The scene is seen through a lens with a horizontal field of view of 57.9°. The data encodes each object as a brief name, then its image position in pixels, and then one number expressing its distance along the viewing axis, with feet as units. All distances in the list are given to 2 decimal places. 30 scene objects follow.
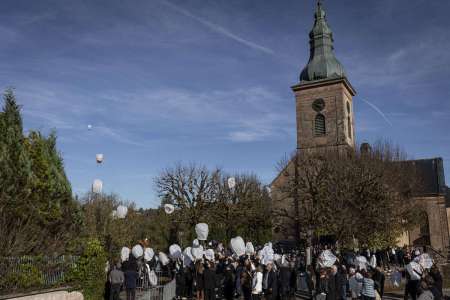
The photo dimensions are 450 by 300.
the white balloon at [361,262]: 48.56
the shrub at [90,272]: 48.26
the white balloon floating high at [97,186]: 67.62
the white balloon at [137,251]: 60.08
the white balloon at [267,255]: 53.34
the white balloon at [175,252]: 61.36
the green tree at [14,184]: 45.24
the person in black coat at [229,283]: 49.65
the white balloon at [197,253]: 54.85
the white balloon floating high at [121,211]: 71.35
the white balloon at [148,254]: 63.36
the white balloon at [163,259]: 66.08
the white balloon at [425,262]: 45.91
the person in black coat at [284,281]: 44.14
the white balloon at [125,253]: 61.93
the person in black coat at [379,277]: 41.23
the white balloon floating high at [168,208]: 84.99
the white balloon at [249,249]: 68.90
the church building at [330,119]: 138.51
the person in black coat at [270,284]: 41.63
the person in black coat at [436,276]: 41.53
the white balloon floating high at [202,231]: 63.26
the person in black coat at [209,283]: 45.57
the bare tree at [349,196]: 83.46
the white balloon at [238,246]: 57.88
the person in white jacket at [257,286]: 40.63
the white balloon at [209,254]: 58.39
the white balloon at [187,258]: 55.26
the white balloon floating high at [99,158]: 82.50
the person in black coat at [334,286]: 38.24
